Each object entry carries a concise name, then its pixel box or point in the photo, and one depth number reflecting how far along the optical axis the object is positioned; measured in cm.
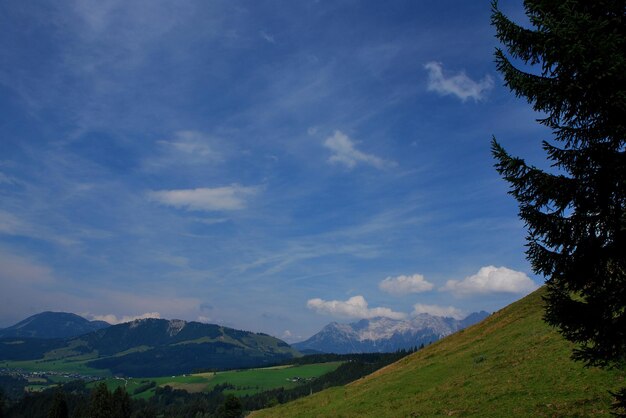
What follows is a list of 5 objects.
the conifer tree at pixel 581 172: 1184
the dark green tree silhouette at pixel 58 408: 11788
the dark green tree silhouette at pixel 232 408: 10069
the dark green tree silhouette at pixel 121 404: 12052
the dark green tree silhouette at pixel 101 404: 11244
